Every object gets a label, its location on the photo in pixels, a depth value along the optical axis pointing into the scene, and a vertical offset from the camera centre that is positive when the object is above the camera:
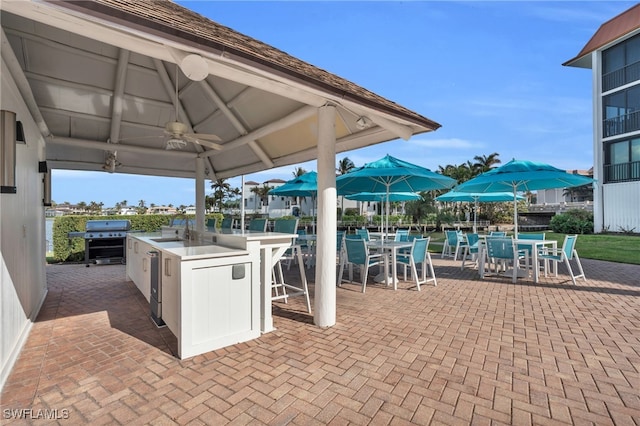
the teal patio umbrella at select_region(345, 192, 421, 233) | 10.97 +0.56
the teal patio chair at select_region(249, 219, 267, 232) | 5.92 -0.23
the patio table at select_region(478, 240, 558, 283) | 6.47 -0.90
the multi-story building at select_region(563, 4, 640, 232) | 16.84 +5.10
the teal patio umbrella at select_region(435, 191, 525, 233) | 11.35 +0.56
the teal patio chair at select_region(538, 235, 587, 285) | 6.56 -0.95
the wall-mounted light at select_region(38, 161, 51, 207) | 5.28 +0.44
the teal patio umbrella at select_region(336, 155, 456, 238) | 6.41 +0.81
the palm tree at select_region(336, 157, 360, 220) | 43.22 +6.78
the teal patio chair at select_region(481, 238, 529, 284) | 6.55 -0.83
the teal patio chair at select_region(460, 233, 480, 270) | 8.45 -0.85
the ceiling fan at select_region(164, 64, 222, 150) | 4.34 +1.13
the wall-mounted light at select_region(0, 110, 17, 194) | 2.63 +0.54
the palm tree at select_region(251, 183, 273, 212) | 44.69 +3.20
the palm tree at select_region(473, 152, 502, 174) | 37.56 +6.09
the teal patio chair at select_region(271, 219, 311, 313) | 5.48 -0.27
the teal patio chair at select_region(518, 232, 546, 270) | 7.06 -0.68
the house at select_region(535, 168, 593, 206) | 36.93 +1.94
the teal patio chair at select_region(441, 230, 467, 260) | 9.49 -0.87
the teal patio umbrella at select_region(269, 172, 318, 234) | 8.48 +0.73
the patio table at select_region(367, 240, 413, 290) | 5.95 -0.67
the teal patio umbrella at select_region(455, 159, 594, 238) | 6.55 +0.75
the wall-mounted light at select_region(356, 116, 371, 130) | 4.07 +1.20
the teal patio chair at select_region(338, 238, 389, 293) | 5.80 -0.83
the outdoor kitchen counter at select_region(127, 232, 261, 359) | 3.04 -0.85
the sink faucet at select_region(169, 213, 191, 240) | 5.01 -0.31
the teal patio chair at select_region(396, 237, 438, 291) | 5.98 -0.89
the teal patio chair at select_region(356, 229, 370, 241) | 7.54 -0.53
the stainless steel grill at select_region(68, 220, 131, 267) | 8.50 -0.72
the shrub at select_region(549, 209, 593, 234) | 18.69 -0.77
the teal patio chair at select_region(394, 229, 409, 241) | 7.98 -0.63
